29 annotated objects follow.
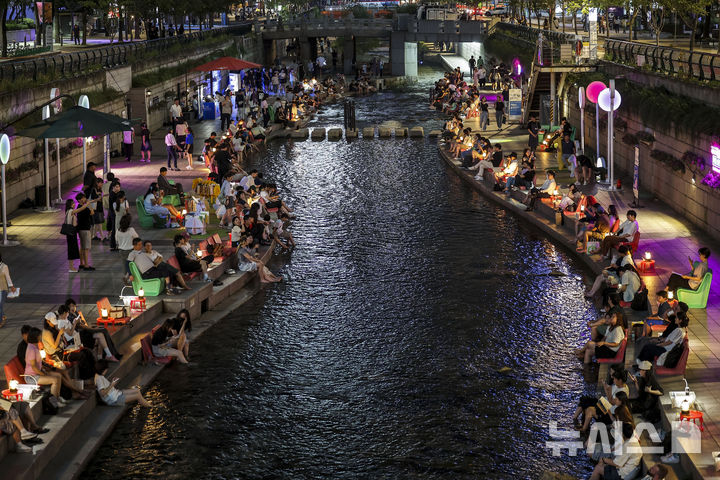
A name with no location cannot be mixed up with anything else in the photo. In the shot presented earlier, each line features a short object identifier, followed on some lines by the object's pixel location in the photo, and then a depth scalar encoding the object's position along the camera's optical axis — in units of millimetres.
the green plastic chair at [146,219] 25156
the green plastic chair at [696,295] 18234
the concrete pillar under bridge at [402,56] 80188
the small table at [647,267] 20969
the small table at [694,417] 13015
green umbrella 23359
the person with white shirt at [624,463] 12273
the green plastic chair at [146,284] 19125
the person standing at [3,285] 17406
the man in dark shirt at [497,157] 34531
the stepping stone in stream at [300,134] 45541
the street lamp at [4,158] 22219
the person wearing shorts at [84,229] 20969
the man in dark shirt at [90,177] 25188
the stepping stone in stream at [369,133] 45281
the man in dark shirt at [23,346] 14430
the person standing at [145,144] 35844
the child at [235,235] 23047
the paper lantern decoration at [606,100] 30322
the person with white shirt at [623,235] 21797
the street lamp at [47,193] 26766
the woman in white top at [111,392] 15062
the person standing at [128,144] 36094
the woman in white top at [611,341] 16484
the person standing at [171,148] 33844
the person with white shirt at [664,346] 15070
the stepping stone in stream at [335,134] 45247
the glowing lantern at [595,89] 32344
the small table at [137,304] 18344
